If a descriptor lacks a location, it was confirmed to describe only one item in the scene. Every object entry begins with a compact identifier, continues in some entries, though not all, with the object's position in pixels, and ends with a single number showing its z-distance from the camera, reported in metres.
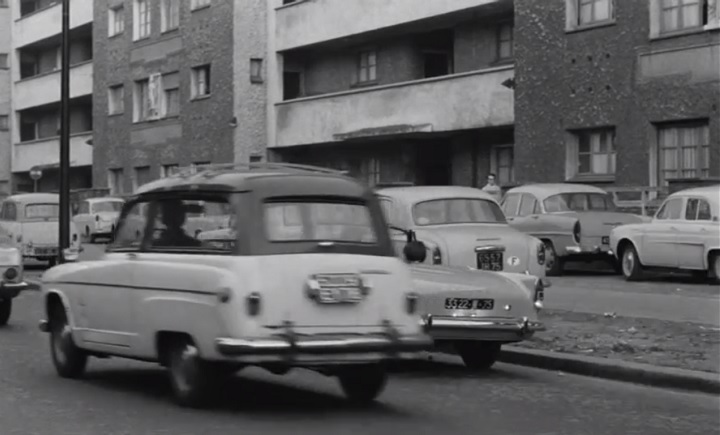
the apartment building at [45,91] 54.72
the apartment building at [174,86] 42.22
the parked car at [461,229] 15.77
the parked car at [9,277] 16.83
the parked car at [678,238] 21.95
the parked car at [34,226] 32.06
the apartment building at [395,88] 33.28
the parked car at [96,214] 34.50
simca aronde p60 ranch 9.52
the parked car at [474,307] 12.04
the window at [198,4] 44.11
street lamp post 26.61
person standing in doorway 28.17
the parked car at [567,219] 24.77
